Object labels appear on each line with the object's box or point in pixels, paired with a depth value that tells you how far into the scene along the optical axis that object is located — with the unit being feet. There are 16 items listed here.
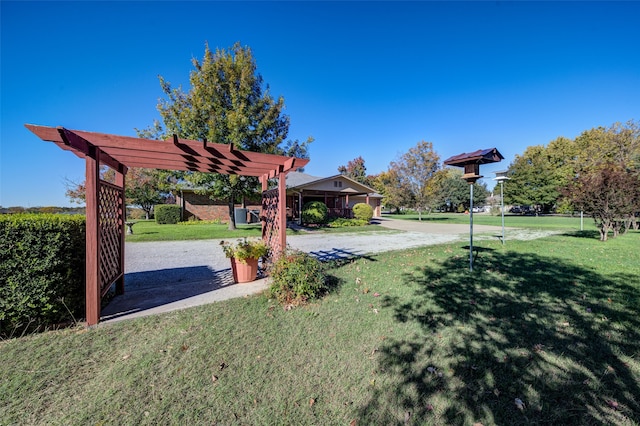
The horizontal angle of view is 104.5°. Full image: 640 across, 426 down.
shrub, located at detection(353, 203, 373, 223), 66.85
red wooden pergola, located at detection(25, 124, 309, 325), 10.53
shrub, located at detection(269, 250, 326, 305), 12.98
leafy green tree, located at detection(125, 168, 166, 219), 69.45
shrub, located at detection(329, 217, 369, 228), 60.05
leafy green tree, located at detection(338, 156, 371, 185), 169.58
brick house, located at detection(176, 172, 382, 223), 65.98
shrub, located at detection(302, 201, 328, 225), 57.98
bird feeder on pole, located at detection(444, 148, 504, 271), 18.41
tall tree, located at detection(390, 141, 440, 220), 82.58
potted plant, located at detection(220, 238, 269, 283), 16.55
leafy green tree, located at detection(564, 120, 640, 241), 30.55
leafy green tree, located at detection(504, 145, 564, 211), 130.52
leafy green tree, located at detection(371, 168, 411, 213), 83.82
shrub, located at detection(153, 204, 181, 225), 61.99
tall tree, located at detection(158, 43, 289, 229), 37.22
